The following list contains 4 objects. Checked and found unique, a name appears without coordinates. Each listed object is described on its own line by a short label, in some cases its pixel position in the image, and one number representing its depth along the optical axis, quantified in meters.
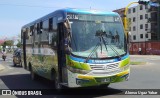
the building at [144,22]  56.78
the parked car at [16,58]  21.83
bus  7.11
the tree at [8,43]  95.16
